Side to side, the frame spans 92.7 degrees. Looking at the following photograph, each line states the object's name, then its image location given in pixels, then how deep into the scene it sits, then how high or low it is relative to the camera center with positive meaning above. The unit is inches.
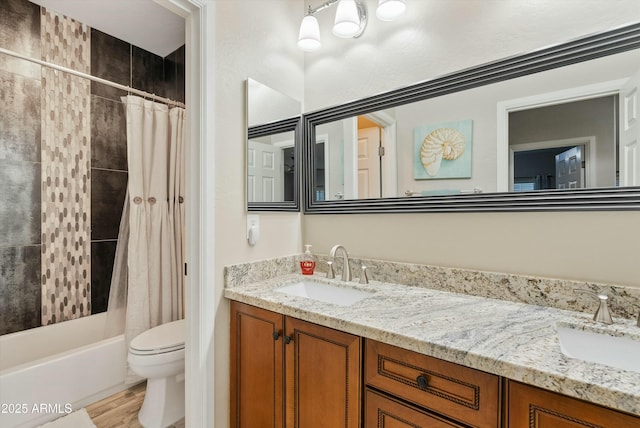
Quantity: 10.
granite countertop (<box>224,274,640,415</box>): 26.4 -14.6
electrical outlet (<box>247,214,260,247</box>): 61.4 -3.9
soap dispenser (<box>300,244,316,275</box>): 67.5 -12.3
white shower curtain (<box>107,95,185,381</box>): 83.0 -4.3
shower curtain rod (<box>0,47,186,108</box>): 70.7 +34.6
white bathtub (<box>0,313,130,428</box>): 64.0 -37.5
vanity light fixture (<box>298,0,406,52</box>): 56.7 +38.1
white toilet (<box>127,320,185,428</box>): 66.3 -36.1
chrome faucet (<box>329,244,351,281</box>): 62.3 -11.8
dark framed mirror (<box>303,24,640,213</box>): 41.8 +12.2
